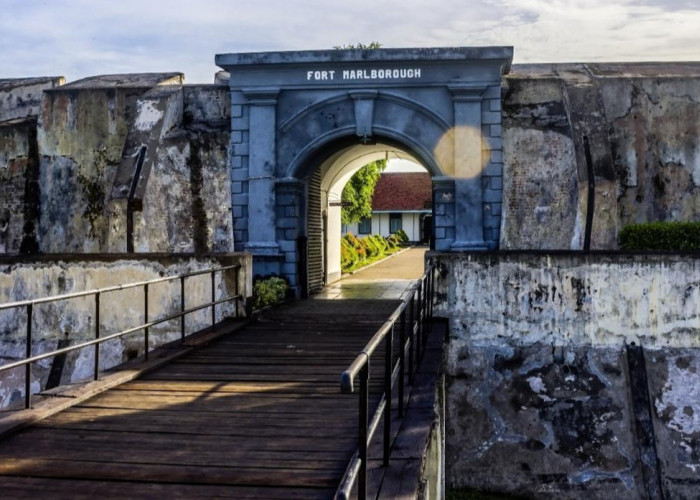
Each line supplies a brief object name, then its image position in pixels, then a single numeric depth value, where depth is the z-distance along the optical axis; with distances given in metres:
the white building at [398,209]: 48.22
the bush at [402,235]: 46.39
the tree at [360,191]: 33.09
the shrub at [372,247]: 30.12
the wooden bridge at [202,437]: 3.98
